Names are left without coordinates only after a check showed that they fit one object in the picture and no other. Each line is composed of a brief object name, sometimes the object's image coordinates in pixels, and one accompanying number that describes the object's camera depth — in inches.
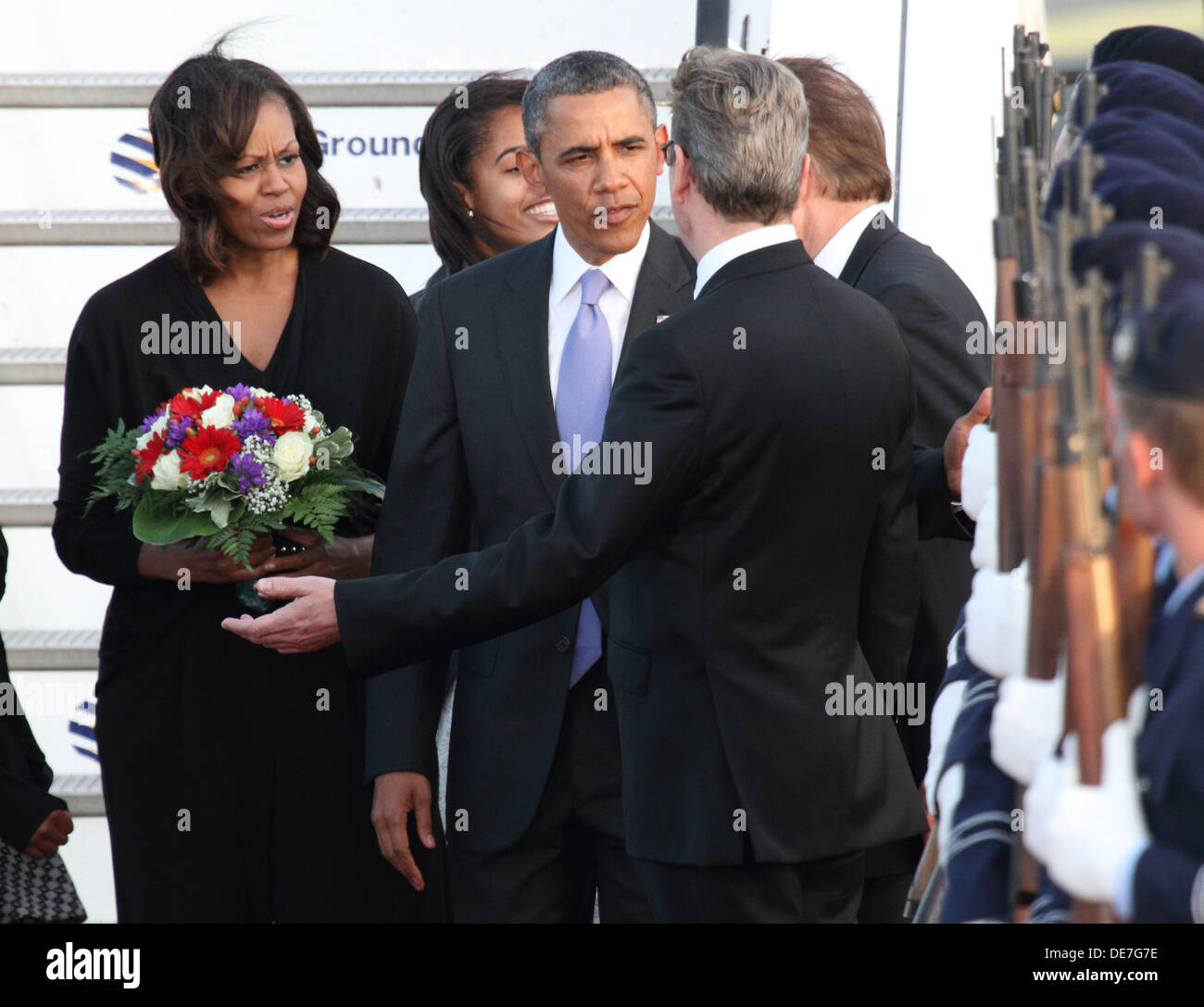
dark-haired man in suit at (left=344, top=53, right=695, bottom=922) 217.3
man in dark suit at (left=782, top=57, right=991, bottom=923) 236.8
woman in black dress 244.1
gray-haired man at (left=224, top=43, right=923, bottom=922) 185.3
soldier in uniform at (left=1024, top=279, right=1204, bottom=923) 91.7
